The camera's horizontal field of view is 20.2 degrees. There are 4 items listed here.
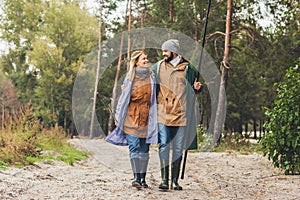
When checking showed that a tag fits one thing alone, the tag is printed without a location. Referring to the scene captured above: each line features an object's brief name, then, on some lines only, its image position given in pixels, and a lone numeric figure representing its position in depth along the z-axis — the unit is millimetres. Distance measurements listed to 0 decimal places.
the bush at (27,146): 14639
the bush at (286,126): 13346
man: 10539
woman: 10716
